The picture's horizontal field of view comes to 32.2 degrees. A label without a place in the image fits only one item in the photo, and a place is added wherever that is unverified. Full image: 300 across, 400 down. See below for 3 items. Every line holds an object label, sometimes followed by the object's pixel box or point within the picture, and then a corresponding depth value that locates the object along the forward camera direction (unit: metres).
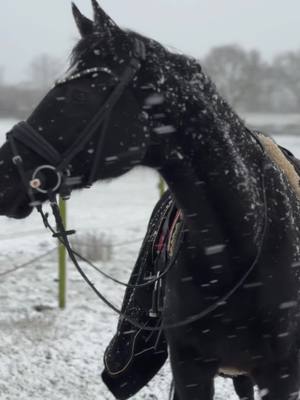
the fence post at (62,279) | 5.49
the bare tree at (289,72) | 32.47
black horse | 1.84
